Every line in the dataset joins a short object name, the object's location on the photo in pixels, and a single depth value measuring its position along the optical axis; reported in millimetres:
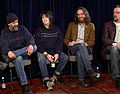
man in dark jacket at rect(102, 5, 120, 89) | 3228
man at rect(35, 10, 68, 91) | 3193
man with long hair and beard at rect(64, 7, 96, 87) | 3484
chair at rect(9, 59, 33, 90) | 3119
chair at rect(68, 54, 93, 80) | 3387
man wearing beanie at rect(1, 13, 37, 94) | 2883
